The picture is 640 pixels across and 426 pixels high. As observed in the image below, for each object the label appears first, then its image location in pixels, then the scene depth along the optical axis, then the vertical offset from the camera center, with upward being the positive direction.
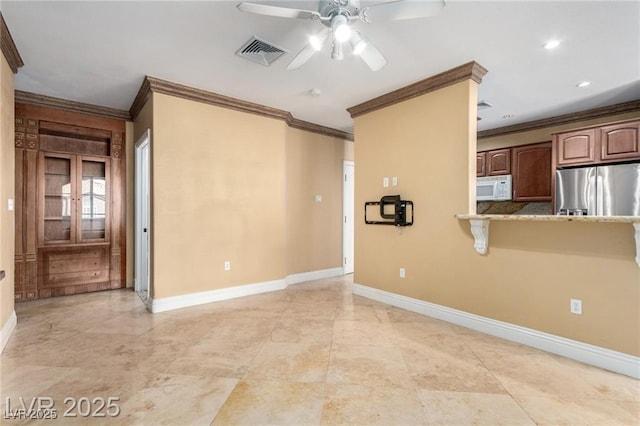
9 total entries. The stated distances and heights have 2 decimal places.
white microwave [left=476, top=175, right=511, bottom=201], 4.96 +0.42
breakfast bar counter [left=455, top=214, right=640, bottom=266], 2.11 -0.06
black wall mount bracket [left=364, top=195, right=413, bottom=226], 3.65 +0.02
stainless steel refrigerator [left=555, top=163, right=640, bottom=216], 3.54 +0.28
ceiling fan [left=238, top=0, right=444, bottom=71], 1.74 +1.20
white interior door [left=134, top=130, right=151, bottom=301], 4.50 -0.16
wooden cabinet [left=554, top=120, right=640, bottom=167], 3.64 +0.88
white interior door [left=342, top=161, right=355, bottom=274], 5.71 -0.08
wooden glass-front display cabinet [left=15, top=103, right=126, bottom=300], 3.97 +0.15
